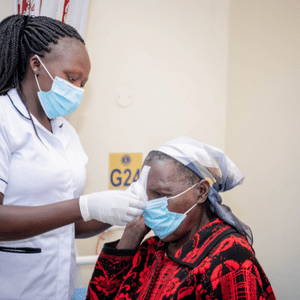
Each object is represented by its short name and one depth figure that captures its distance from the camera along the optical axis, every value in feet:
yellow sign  7.00
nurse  3.63
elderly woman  3.21
